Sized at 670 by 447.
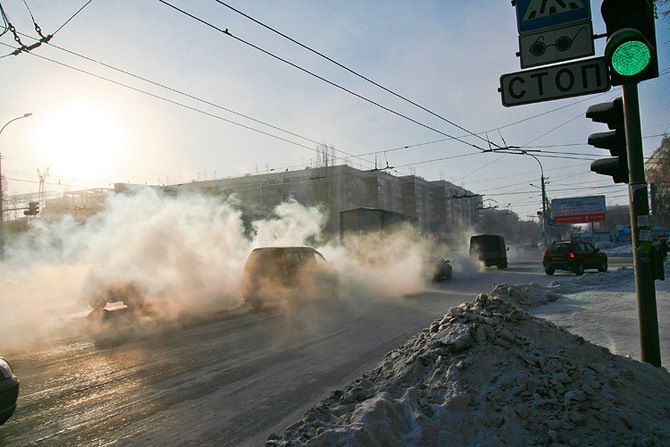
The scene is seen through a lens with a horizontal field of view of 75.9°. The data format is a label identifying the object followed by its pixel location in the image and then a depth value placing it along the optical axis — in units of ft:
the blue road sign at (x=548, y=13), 13.93
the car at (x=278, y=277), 39.86
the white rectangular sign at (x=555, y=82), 13.80
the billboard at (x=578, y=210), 155.02
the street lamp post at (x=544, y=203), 133.18
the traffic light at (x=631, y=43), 12.82
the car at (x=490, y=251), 100.48
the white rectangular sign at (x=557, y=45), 13.82
